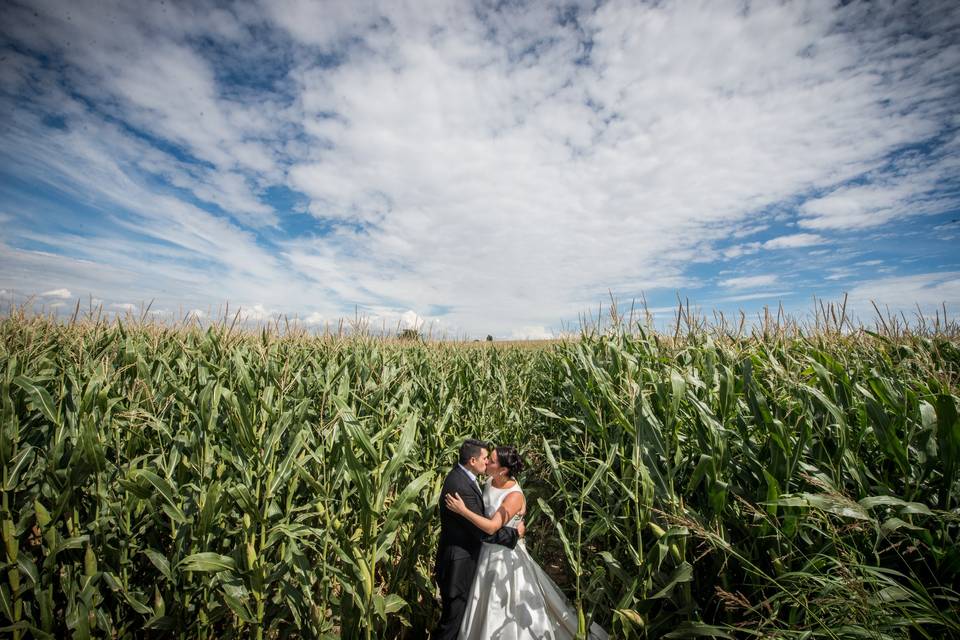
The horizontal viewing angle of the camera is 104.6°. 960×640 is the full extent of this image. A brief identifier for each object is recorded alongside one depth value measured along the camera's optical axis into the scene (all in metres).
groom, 2.99
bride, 2.83
